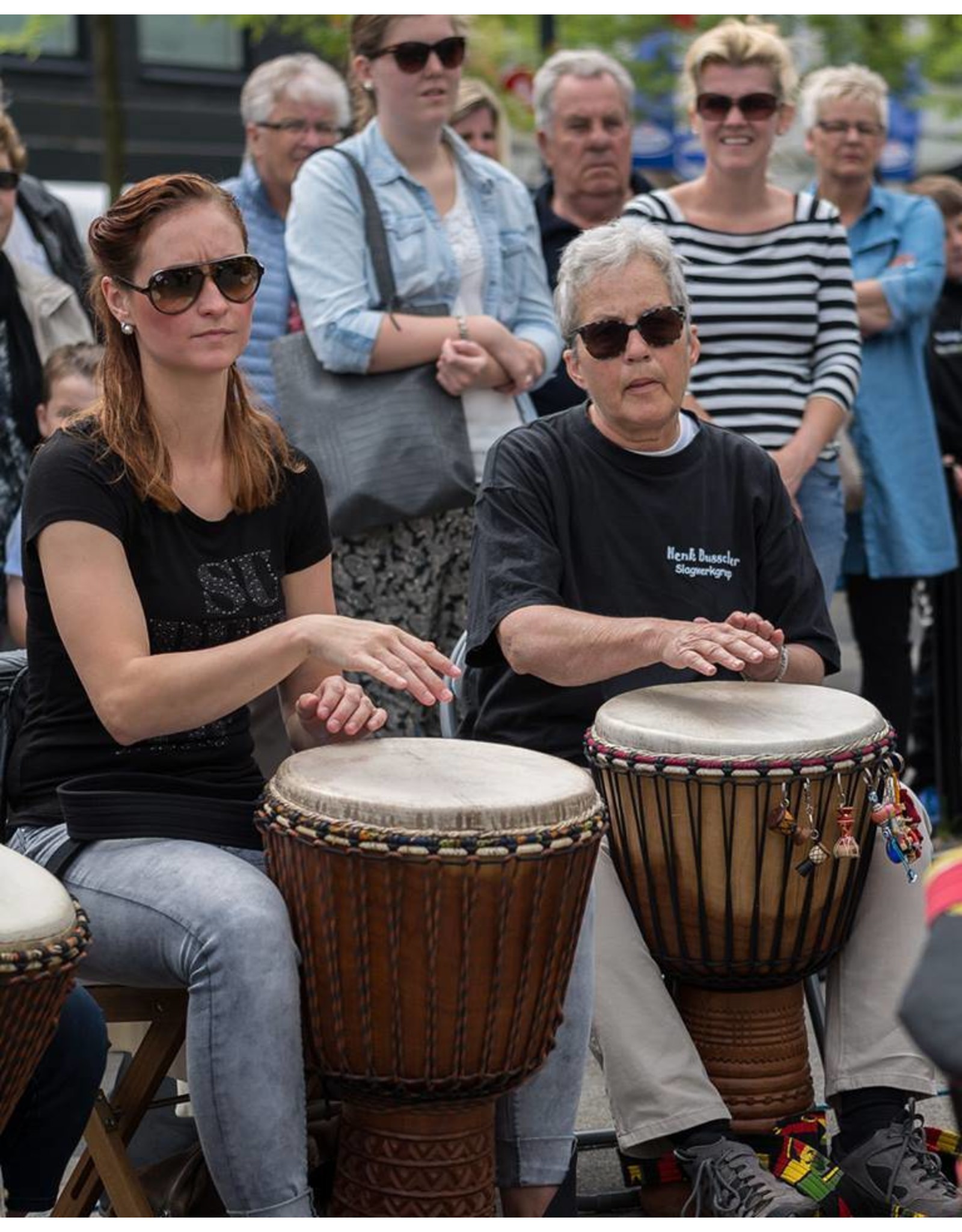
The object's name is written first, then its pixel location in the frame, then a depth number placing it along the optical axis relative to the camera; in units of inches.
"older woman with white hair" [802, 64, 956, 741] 214.7
